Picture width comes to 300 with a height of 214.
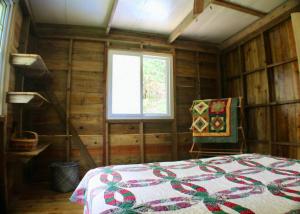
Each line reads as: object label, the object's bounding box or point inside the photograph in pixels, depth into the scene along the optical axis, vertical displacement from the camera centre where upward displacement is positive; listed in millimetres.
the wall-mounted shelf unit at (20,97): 1922 +237
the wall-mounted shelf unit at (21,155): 1848 -307
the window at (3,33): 1833 +814
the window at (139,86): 3033 +546
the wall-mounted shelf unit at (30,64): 1971 +618
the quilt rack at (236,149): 2817 -453
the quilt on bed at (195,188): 701 -301
